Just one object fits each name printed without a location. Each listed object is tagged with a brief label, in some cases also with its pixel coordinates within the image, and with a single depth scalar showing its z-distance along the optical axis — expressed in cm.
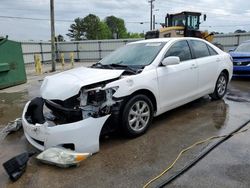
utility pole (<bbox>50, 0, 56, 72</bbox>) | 1407
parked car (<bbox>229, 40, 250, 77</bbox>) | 678
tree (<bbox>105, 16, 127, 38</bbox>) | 6320
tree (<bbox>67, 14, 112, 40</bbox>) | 5353
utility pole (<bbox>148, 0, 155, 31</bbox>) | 3640
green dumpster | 757
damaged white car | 278
